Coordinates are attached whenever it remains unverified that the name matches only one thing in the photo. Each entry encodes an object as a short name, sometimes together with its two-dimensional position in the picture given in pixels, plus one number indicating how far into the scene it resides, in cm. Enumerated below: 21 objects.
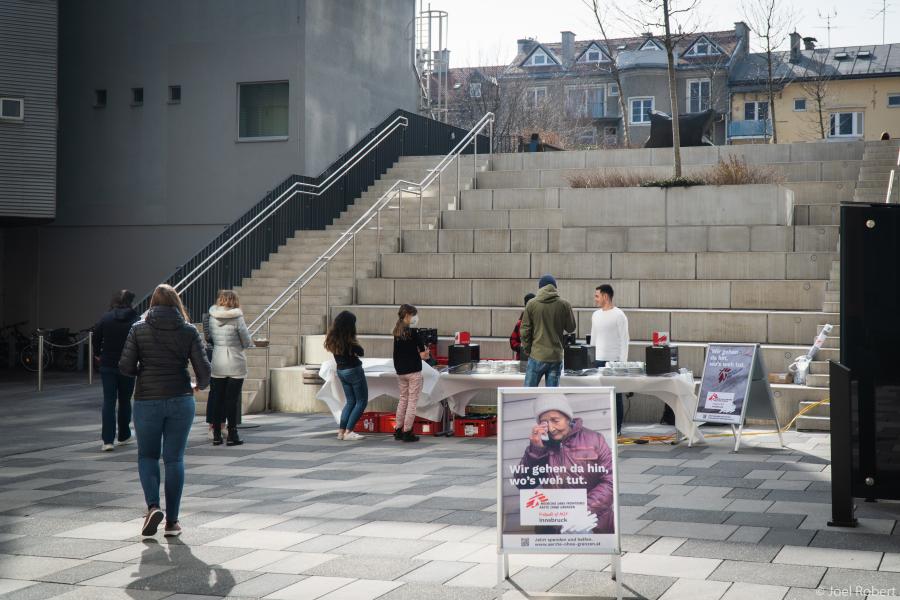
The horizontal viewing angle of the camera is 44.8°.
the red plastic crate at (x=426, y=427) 1445
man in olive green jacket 1279
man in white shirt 1384
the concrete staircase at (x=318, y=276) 1773
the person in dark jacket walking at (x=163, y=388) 832
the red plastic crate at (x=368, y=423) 1470
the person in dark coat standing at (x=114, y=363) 1309
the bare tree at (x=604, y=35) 3019
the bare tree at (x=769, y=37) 3361
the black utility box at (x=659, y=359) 1305
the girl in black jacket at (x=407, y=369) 1355
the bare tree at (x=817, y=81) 4299
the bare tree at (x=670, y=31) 2245
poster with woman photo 662
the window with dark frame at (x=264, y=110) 2547
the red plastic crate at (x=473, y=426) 1415
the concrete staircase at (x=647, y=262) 1692
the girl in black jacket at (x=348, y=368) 1358
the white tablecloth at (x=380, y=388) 1408
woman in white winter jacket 1319
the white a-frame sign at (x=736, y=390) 1273
